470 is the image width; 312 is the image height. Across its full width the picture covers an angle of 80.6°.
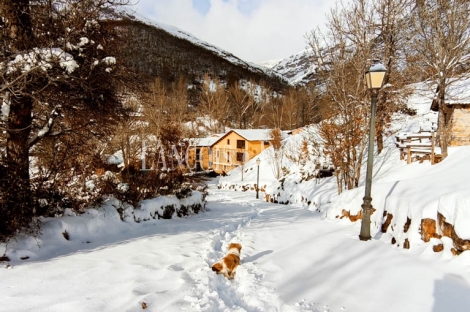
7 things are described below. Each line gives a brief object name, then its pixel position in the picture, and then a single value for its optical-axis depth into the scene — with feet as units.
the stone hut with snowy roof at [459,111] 44.88
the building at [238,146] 132.26
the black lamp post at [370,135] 18.99
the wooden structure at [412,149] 37.19
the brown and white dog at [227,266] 13.66
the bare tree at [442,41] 37.45
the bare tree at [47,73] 13.92
